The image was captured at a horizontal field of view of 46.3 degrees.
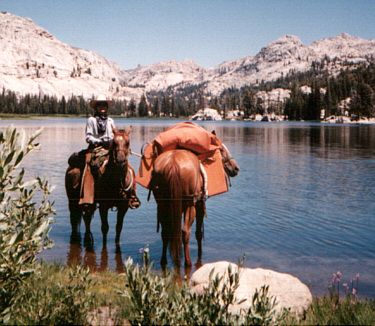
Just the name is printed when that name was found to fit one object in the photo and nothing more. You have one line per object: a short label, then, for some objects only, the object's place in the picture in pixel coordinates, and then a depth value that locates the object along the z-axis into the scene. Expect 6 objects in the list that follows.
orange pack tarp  11.34
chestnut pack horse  10.17
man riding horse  12.09
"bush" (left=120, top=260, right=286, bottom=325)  4.77
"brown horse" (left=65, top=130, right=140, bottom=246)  11.05
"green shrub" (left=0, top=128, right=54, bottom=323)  4.52
